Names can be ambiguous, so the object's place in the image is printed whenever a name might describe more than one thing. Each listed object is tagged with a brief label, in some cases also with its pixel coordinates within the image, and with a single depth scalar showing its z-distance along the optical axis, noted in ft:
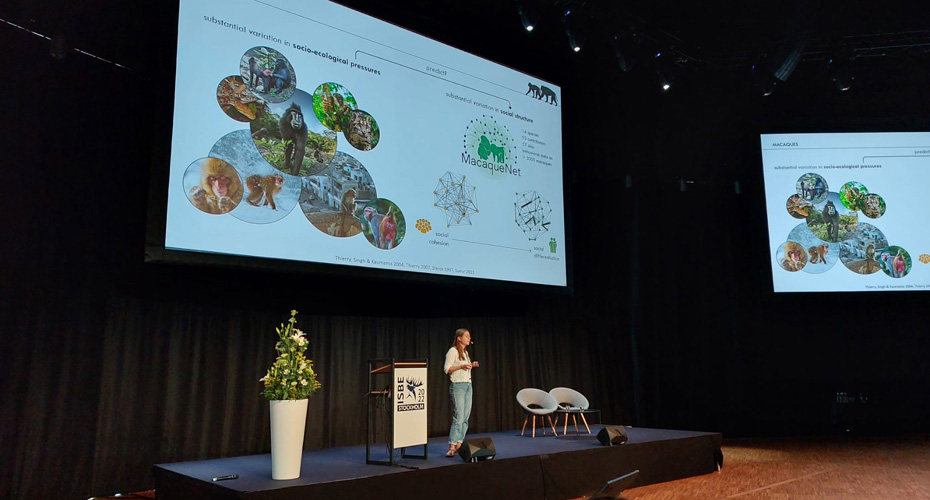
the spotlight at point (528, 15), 21.81
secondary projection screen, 26.50
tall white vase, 12.62
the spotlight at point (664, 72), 25.98
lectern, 14.28
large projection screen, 15.92
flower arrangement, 12.84
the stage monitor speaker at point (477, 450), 14.61
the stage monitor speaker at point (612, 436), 17.39
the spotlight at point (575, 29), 22.79
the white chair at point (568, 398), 22.62
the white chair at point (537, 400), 21.41
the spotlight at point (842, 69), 25.79
